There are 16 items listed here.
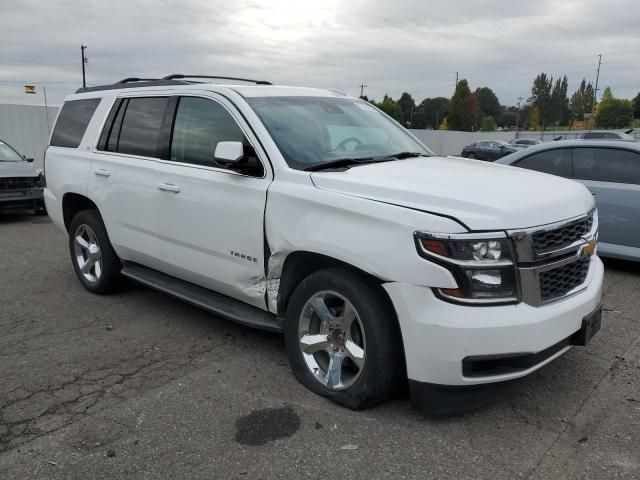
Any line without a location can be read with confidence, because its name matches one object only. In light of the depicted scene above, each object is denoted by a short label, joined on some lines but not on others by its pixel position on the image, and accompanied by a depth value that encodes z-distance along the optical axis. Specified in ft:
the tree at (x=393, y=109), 253.38
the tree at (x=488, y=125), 332.86
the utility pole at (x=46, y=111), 65.12
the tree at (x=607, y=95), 371.64
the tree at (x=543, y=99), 385.09
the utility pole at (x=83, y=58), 143.15
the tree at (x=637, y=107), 379.20
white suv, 9.25
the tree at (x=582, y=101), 424.05
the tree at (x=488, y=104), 462.19
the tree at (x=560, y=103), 388.16
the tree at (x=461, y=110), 294.05
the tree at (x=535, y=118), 388.82
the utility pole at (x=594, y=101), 358.23
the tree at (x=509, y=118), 454.36
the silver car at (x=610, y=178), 20.45
